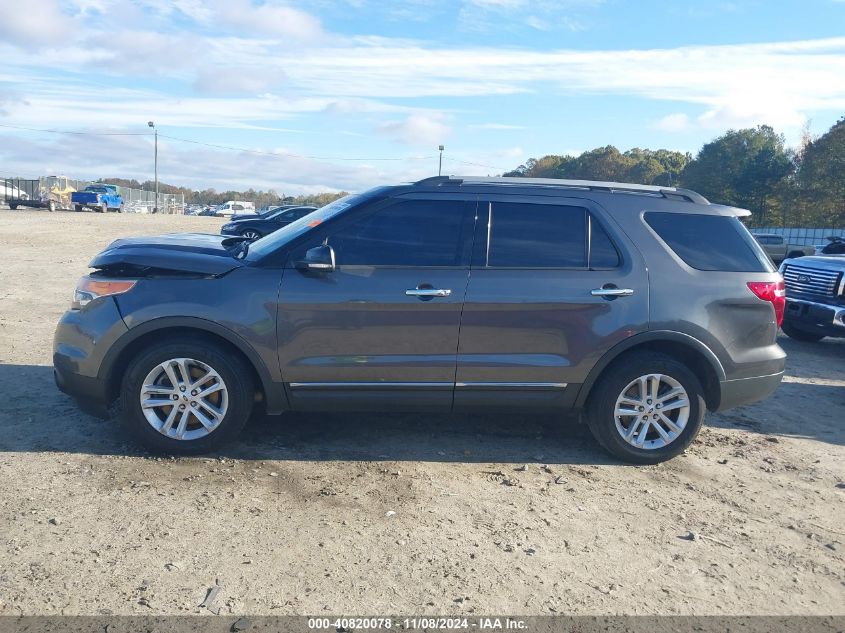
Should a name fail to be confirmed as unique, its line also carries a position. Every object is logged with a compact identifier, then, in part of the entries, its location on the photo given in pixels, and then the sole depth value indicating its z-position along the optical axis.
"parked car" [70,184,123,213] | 47.03
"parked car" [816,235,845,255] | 12.62
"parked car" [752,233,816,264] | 27.70
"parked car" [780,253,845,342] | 9.01
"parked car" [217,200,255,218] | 76.53
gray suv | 4.63
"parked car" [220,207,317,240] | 21.53
